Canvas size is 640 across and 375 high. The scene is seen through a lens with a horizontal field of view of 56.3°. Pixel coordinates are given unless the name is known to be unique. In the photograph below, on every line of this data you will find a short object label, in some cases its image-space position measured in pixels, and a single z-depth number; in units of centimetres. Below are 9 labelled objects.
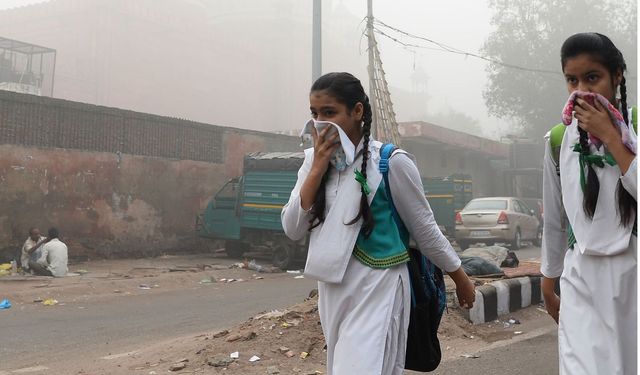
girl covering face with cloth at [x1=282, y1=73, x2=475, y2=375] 207
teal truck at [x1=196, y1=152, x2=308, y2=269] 1282
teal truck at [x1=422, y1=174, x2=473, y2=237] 1788
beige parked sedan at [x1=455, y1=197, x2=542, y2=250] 1599
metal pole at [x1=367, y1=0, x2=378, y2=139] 1642
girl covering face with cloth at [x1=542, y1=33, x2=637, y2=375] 173
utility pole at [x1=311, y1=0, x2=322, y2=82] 1216
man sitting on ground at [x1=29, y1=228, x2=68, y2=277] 1085
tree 3619
